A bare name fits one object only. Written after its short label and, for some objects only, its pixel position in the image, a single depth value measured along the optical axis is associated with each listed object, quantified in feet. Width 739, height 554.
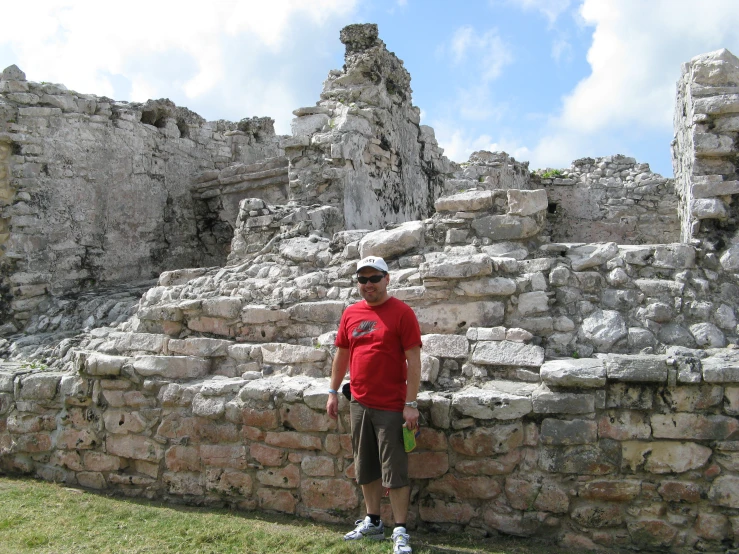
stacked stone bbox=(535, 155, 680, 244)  40.78
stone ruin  11.73
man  11.48
